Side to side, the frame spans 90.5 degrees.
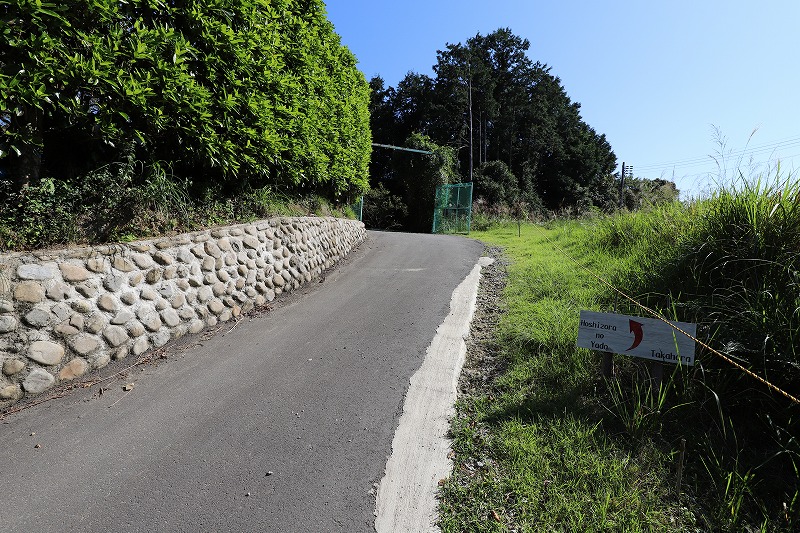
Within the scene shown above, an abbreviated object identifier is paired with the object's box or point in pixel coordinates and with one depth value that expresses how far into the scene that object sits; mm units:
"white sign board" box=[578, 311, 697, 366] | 2729
